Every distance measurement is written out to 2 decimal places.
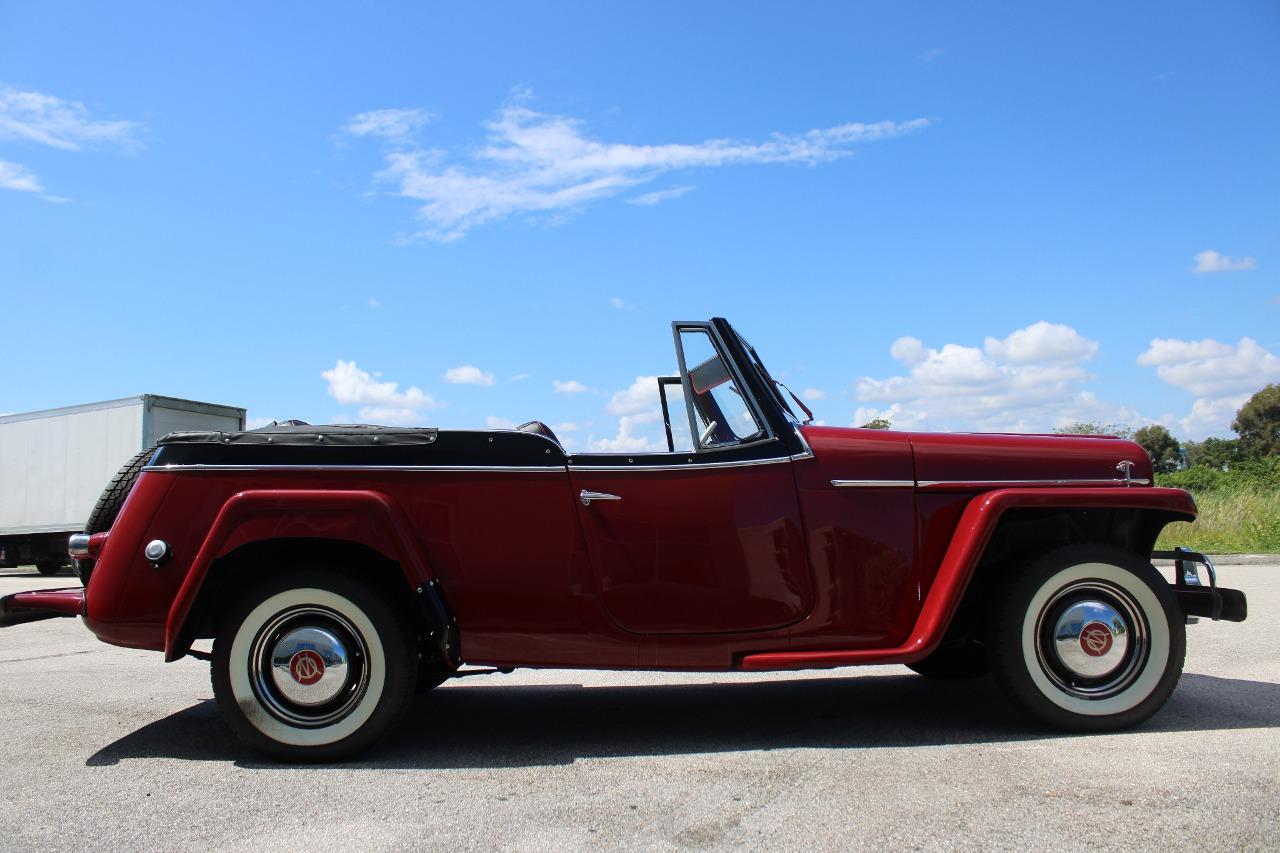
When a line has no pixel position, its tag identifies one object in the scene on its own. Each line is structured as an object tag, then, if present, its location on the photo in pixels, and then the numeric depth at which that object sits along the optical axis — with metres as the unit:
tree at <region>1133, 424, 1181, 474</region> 56.81
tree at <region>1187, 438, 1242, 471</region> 56.91
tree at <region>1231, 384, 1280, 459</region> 55.81
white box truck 16.42
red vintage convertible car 3.74
